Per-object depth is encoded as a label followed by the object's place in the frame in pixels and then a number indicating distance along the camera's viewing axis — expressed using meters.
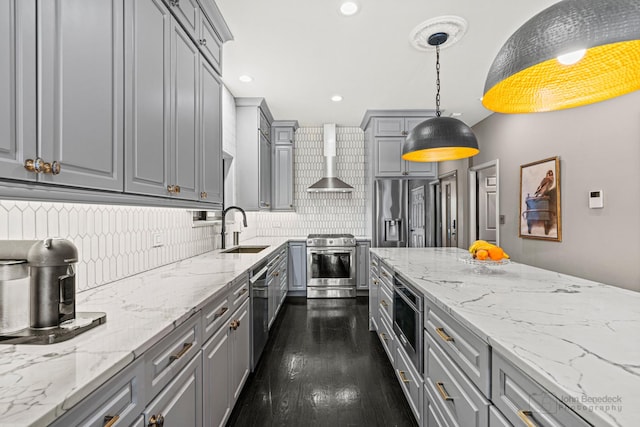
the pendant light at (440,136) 2.15
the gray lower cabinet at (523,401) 0.71
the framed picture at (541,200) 3.42
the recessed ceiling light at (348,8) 2.18
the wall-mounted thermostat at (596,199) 2.85
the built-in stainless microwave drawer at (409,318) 1.73
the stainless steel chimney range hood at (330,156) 5.02
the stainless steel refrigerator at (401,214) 4.49
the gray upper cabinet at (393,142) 4.51
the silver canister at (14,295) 0.91
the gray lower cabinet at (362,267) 4.72
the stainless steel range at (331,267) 4.63
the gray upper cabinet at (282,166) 4.96
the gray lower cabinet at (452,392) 1.09
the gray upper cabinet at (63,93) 0.83
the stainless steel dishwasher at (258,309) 2.35
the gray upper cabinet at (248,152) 4.05
